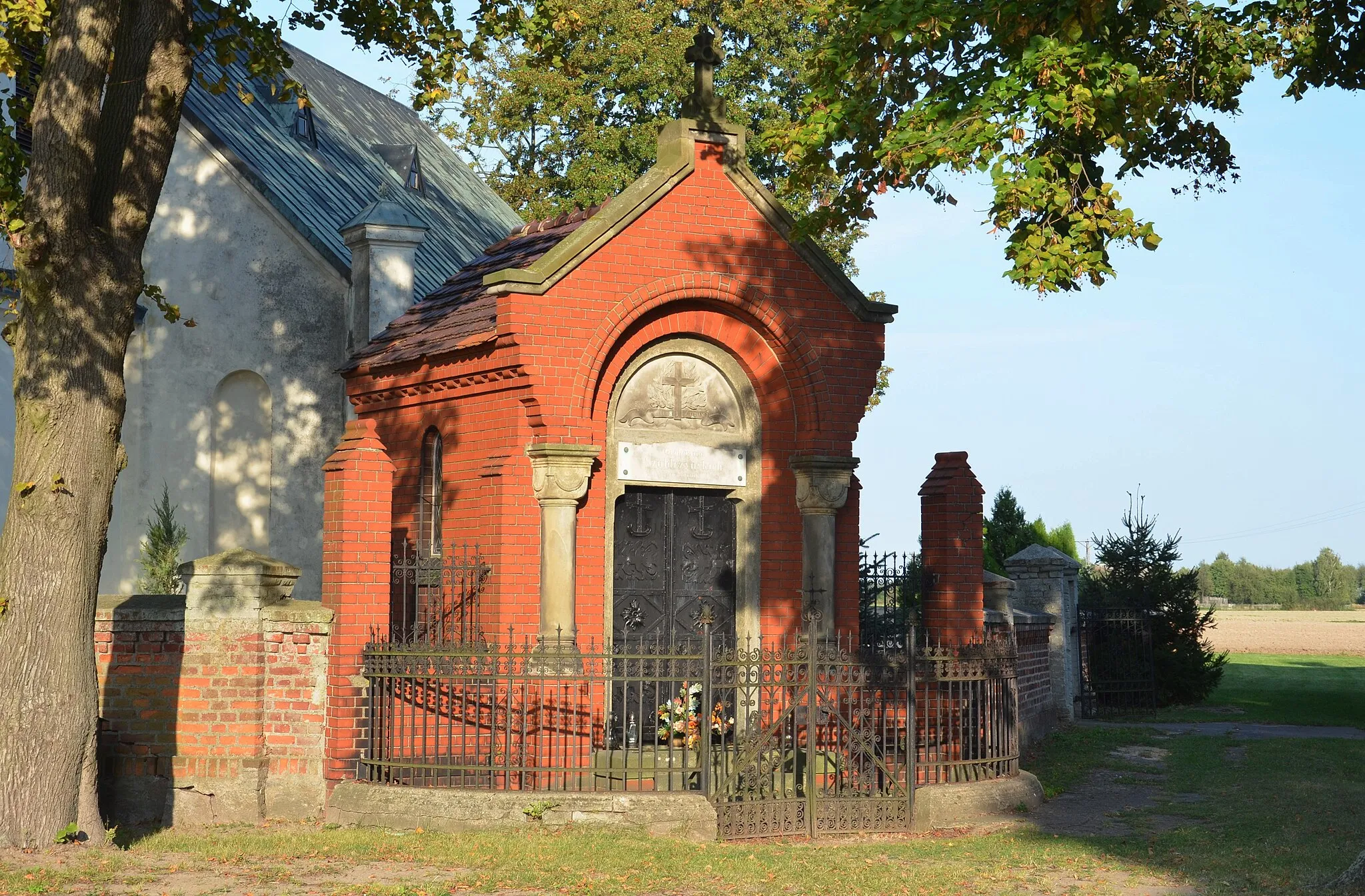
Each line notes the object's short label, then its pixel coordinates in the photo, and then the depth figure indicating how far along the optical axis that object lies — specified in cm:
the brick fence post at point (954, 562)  1452
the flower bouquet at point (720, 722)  1173
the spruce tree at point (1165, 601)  2320
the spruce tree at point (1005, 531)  2841
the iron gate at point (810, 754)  1140
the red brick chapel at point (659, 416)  1291
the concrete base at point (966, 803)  1205
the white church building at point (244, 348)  1781
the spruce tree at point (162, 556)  1673
